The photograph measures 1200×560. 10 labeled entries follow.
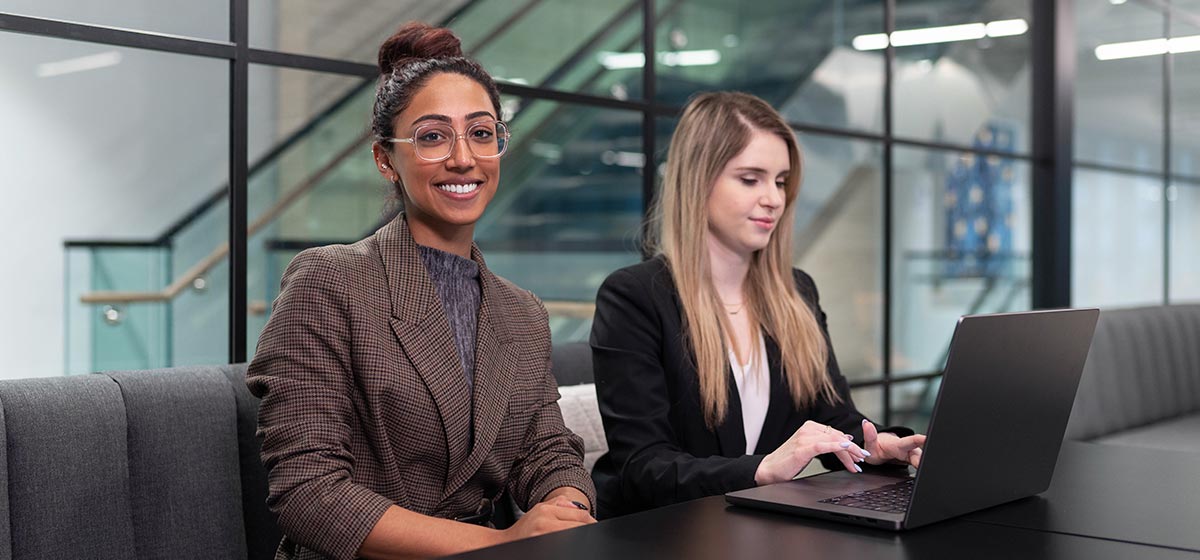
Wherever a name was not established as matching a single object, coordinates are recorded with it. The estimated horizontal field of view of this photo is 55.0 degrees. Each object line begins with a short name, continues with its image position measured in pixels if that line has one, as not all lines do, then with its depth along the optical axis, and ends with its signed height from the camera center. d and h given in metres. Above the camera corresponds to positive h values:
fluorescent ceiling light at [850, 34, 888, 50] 4.47 +0.94
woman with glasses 1.51 -0.12
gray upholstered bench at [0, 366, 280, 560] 1.64 -0.28
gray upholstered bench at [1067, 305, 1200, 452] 3.80 -0.35
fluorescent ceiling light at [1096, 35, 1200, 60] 5.68 +1.19
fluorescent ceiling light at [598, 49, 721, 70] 3.60 +0.74
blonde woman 2.04 -0.08
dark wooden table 1.15 -0.27
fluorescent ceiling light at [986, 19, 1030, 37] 5.20 +1.17
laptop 1.22 -0.17
